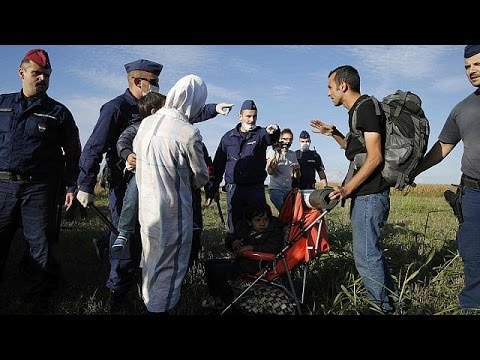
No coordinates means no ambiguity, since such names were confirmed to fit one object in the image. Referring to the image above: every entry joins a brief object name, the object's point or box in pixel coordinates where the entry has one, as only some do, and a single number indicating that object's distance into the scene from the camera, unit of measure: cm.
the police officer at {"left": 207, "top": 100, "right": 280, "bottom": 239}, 592
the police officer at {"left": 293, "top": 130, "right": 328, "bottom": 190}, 920
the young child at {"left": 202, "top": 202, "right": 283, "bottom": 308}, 373
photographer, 735
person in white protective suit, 289
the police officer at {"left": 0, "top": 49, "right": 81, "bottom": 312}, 371
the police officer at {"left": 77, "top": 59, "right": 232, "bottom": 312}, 377
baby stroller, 354
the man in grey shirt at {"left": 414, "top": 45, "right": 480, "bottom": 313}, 340
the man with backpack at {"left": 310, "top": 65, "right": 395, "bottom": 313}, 329
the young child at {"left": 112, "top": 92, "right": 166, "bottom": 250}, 366
